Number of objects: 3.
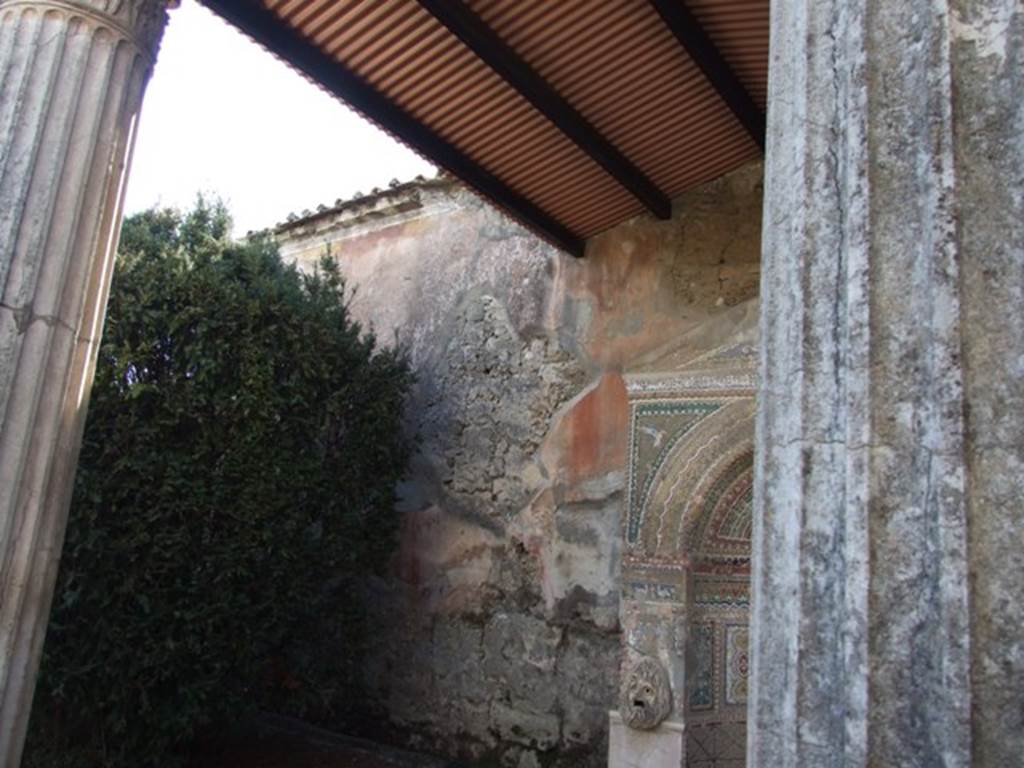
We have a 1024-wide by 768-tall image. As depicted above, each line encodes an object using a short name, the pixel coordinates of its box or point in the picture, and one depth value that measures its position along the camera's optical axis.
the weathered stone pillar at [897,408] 1.28
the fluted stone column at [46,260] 2.55
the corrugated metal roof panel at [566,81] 4.39
